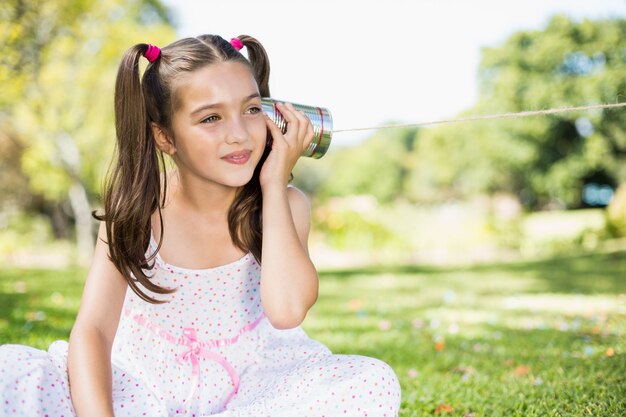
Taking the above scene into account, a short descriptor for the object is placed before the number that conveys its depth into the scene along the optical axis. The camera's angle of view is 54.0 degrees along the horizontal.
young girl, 1.82
